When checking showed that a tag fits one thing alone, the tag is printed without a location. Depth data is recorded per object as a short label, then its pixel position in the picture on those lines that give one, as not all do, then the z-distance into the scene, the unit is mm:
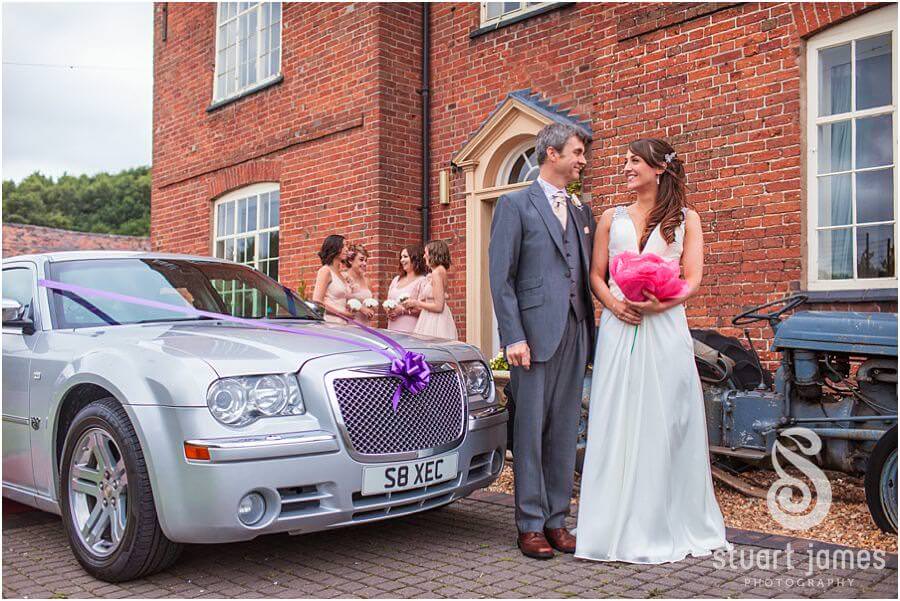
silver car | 3537
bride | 4090
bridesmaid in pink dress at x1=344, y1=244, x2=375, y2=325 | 8195
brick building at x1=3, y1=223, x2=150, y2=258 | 34656
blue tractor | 4488
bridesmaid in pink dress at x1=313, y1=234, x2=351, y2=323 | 7754
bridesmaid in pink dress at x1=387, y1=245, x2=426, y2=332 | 8172
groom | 4207
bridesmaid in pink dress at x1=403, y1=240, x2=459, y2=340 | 7789
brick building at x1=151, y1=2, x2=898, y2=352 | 6656
